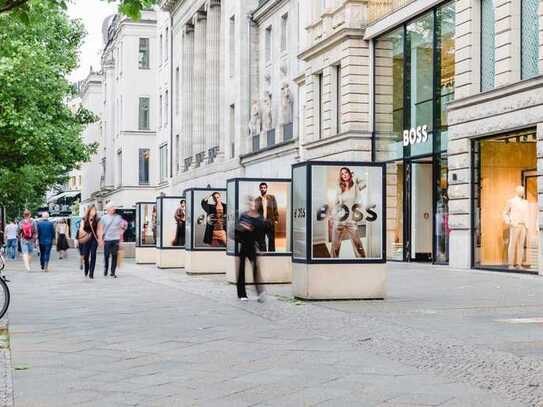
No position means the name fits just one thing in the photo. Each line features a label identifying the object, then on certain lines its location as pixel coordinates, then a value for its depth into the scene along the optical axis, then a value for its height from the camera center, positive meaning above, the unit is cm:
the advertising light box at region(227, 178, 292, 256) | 1856 +42
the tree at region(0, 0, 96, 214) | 3759 +495
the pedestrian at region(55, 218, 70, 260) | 4003 -51
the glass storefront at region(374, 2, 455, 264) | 2602 +282
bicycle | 1148 -83
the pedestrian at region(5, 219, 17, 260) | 3869 -42
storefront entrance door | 2783 +43
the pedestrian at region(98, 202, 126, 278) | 2348 -13
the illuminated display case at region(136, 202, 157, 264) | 3152 -27
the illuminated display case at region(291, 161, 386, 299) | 1451 -3
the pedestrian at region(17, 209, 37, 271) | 2800 -32
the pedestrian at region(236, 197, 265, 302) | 1509 -19
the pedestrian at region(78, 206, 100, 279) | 2320 -23
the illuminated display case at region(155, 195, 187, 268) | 2672 -23
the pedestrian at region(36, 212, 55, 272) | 2748 -30
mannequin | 2200 +8
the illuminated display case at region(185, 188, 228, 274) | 2309 -5
